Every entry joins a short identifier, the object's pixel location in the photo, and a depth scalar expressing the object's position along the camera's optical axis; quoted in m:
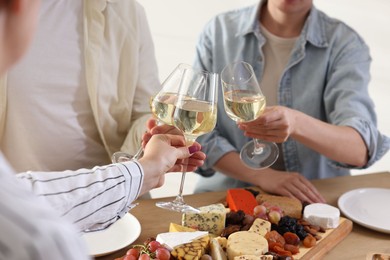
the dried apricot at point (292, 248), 1.32
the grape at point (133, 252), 1.21
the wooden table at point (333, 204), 1.39
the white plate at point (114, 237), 1.30
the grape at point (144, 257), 1.16
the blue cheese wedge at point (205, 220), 1.38
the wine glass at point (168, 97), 1.26
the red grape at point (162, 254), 1.18
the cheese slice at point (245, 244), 1.24
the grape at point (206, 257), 1.20
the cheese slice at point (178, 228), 1.32
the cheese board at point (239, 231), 1.24
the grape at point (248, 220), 1.40
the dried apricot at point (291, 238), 1.35
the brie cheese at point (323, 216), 1.46
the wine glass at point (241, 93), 1.39
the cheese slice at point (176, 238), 1.23
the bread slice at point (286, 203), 1.52
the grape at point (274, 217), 1.43
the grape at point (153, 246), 1.22
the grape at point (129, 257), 1.19
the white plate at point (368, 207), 1.53
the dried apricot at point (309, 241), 1.35
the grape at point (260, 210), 1.44
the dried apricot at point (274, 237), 1.34
